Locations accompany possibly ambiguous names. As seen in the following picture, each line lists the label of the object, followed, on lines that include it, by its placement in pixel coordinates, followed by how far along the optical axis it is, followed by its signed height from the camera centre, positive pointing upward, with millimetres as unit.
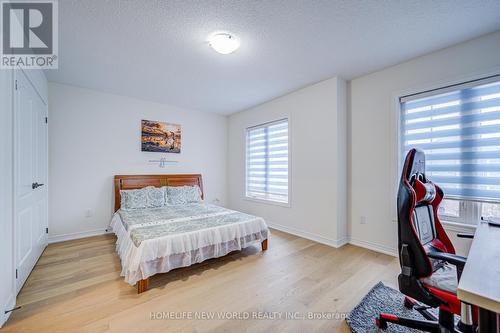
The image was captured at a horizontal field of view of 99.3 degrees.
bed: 2150 -830
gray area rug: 1607 -1222
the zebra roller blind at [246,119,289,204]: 4195 +88
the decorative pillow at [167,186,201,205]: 4068 -567
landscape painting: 4249 +617
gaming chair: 1225 -587
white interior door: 1993 -101
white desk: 710 -447
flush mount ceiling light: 2234 +1327
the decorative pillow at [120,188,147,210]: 3629 -565
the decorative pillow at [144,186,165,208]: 3786 -556
